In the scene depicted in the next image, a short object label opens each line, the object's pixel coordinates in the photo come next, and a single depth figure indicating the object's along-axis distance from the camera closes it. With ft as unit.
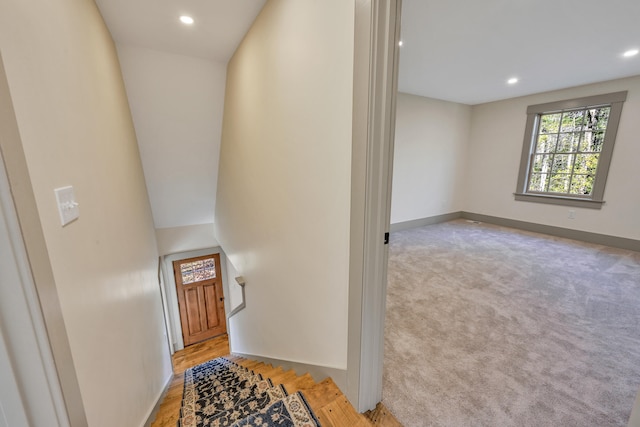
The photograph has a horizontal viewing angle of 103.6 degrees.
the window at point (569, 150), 12.55
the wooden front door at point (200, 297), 16.90
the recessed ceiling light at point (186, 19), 6.47
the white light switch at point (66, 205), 3.16
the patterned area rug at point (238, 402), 3.98
